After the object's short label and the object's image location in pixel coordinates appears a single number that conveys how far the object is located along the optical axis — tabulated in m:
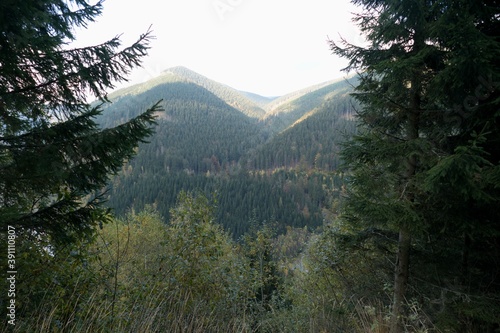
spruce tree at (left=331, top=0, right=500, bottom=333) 2.44
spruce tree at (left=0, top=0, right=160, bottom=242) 2.27
